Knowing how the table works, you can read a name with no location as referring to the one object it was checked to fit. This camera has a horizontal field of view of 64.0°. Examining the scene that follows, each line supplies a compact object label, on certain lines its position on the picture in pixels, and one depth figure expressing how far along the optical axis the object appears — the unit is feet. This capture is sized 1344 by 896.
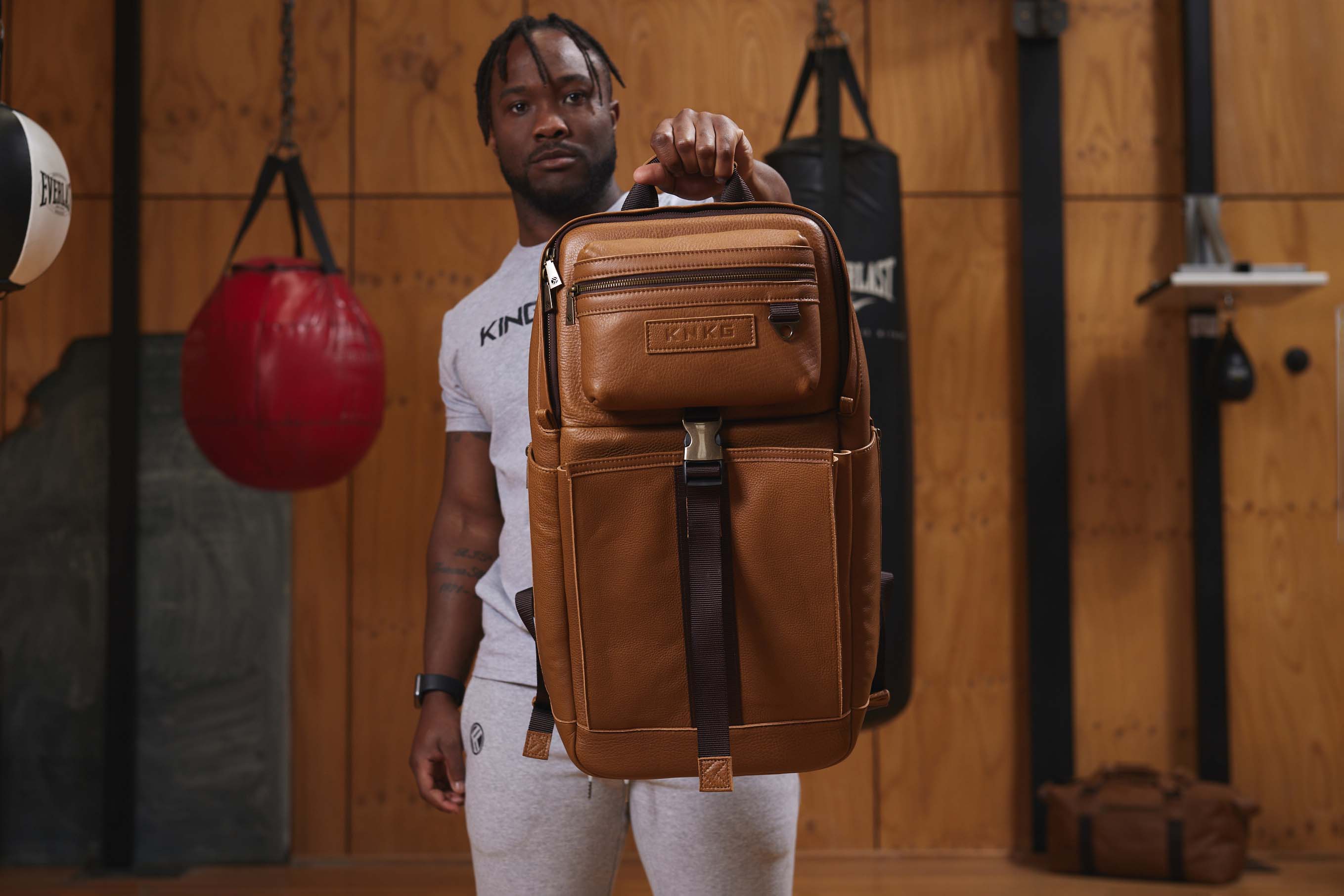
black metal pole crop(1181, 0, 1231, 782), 10.25
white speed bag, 5.38
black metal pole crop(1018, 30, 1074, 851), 10.31
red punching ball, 7.71
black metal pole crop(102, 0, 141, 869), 10.09
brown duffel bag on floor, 9.31
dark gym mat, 10.21
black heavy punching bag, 7.57
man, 4.06
